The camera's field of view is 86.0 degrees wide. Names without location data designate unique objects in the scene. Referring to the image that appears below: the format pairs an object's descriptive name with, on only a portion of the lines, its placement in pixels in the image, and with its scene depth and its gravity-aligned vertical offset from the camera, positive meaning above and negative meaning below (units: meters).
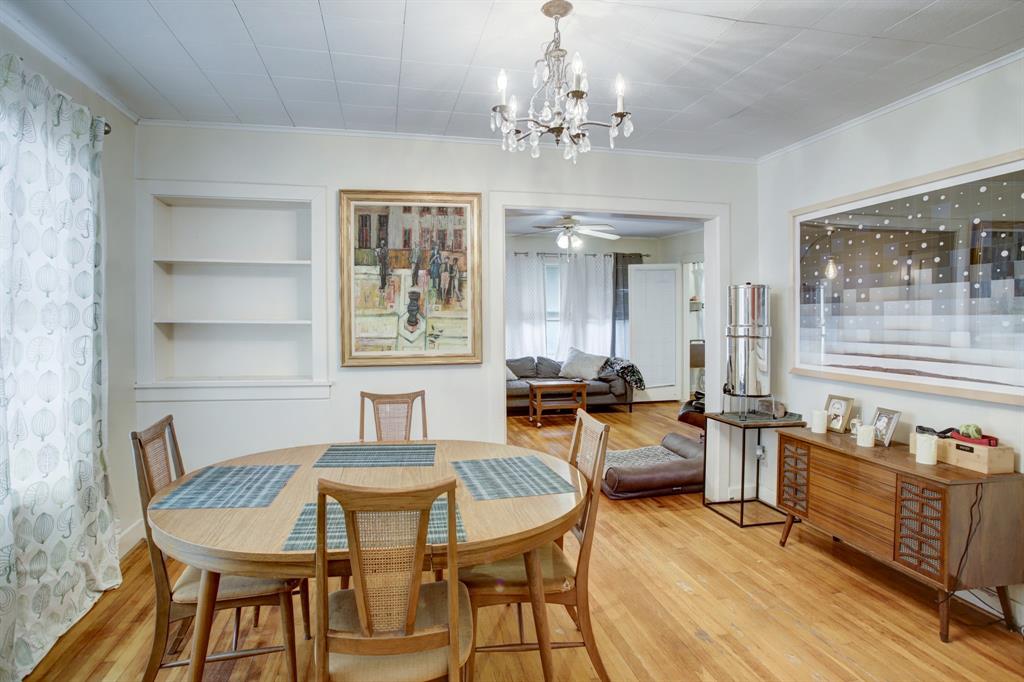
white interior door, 8.38 +0.00
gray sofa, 7.48 -0.83
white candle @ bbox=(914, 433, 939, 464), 2.54 -0.58
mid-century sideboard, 2.32 -0.88
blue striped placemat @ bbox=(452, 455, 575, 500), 1.97 -0.60
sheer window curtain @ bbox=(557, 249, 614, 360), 8.55 +0.33
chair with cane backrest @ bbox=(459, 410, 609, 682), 1.89 -0.90
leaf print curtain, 2.08 -0.20
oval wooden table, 1.49 -0.60
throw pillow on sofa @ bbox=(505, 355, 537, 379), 7.93 -0.61
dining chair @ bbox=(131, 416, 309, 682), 1.81 -0.89
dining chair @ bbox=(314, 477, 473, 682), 1.34 -0.70
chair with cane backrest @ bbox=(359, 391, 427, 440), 3.00 -0.49
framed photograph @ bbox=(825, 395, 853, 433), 3.24 -0.53
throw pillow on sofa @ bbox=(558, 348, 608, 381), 7.74 -0.59
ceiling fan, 6.48 +1.14
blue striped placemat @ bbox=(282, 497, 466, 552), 1.52 -0.60
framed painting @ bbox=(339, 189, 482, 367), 3.53 +0.31
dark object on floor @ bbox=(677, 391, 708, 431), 5.91 -0.98
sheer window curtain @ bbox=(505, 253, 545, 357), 8.40 +0.30
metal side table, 3.54 -0.65
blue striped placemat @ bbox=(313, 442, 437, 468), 2.36 -0.59
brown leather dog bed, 4.14 -1.15
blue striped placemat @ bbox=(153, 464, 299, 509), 1.86 -0.60
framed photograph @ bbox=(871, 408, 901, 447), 2.87 -0.53
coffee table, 7.05 -0.94
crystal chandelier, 1.90 +0.78
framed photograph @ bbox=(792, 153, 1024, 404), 2.46 +0.20
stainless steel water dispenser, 3.70 -0.12
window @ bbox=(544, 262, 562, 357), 8.59 +0.30
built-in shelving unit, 3.35 +0.22
